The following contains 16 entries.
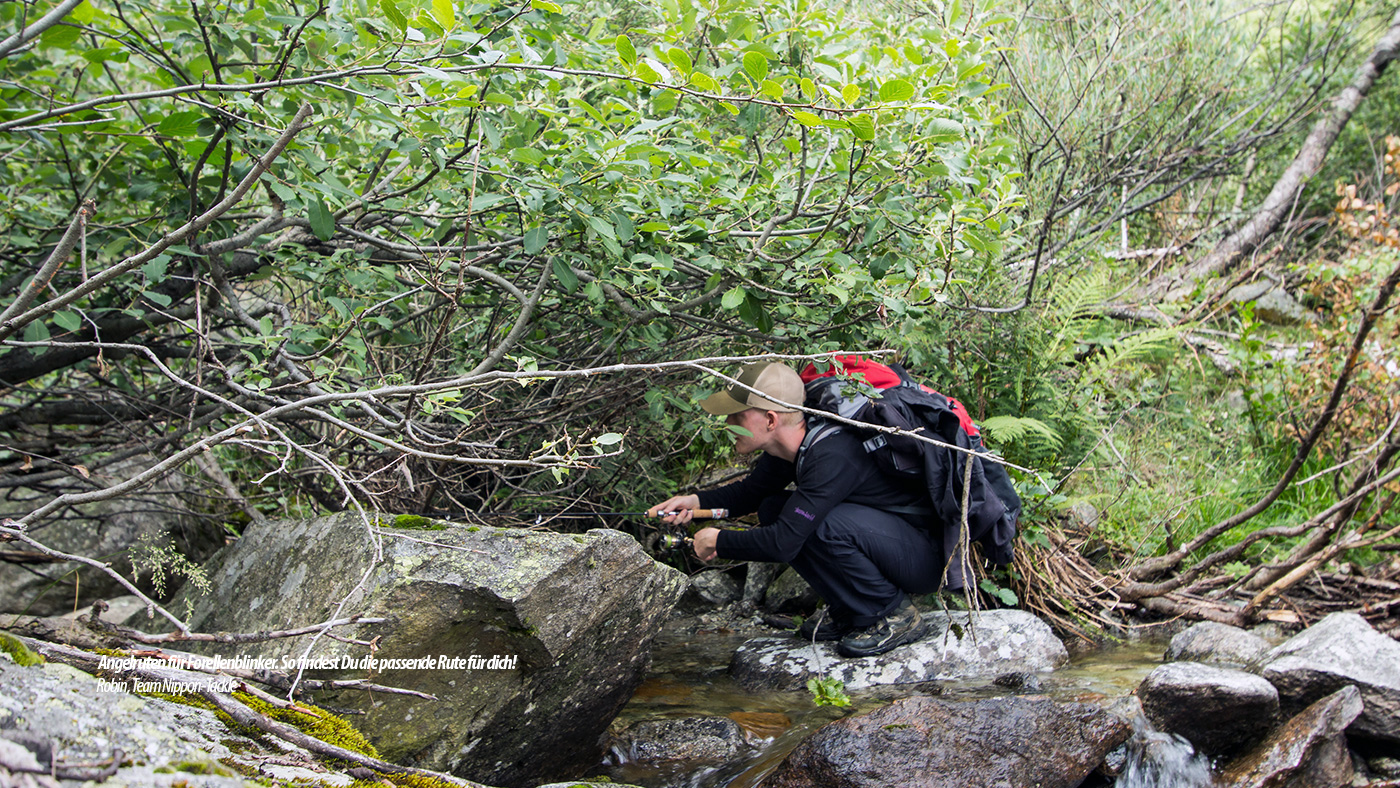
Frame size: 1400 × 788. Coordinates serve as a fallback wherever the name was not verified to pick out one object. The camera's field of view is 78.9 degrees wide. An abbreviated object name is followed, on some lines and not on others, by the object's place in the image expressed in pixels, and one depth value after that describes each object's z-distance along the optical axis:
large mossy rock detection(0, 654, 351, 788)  1.35
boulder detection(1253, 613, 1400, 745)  3.27
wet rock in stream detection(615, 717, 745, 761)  3.43
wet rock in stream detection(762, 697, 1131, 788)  2.86
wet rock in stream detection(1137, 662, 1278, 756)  3.30
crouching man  4.04
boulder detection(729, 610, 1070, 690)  4.10
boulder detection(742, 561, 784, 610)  5.39
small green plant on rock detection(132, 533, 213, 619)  2.89
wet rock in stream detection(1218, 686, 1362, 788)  3.14
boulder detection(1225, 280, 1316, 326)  8.81
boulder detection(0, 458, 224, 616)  4.76
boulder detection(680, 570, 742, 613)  5.43
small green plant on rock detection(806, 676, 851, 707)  3.71
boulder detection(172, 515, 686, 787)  2.77
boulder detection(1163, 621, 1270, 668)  3.97
